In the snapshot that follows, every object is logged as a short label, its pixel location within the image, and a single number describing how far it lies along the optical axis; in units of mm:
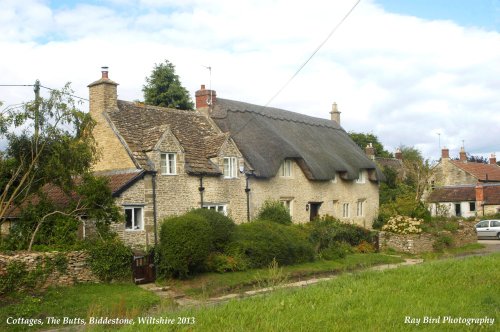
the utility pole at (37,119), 19009
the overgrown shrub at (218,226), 23156
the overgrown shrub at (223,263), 22656
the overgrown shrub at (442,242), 33938
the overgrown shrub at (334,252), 28156
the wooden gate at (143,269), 21266
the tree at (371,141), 75875
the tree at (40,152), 19000
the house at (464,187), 52844
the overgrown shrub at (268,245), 23922
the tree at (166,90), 47997
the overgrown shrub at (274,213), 29202
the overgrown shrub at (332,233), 29172
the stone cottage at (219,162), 24406
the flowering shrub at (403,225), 33469
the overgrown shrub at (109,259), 19891
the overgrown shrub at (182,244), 21250
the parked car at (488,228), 43375
